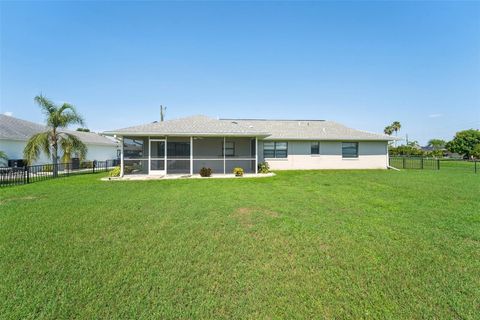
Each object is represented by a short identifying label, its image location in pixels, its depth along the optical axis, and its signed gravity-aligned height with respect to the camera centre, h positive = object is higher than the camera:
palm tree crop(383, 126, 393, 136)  66.87 +8.78
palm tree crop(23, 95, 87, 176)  14.10 +1.68
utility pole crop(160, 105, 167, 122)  31.50 +6.68
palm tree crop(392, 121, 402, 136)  66.06 +9.87
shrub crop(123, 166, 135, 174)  15.45 -0.55
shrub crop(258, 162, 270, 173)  16.36 -0.57
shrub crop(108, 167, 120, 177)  14.48 -0.75
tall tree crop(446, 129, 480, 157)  45.50 +3.58
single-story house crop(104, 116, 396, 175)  14.95 +1.12
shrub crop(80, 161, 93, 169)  21.78 -0.32
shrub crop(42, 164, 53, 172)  16.50 -0.46
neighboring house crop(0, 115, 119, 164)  17.39 +2.09
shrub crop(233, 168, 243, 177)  14.89 -0.77
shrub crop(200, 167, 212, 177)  14.51 -0.74
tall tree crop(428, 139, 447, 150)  76.75 +5.42
